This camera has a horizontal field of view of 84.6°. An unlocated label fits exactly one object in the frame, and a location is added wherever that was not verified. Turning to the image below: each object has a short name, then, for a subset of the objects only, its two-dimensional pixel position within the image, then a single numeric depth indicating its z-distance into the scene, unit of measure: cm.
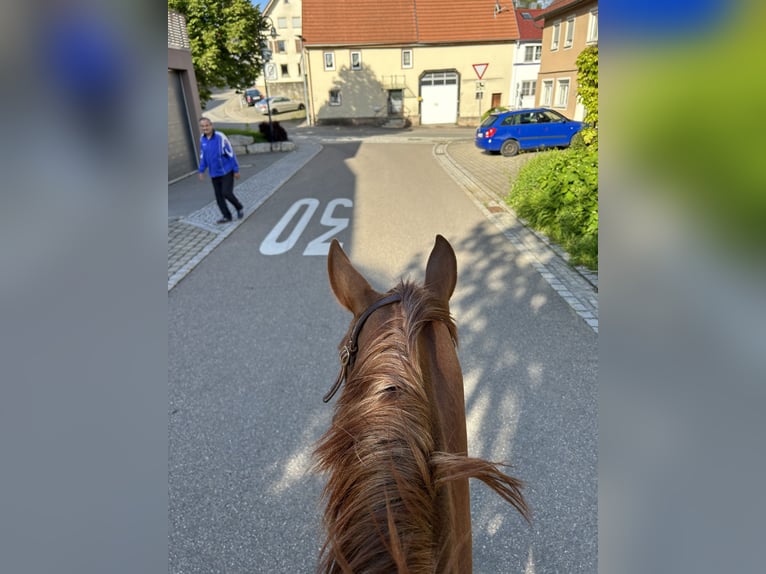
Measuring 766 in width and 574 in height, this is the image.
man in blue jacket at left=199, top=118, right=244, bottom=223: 756
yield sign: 1848
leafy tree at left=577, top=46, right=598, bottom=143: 782
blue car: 1593
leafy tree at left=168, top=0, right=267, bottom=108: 1589
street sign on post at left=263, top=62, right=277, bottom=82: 4559
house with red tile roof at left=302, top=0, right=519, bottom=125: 3134
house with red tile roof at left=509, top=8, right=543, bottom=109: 3086
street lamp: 1805
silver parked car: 4072
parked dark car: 4366
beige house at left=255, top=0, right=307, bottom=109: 4466
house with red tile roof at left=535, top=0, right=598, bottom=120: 1767
